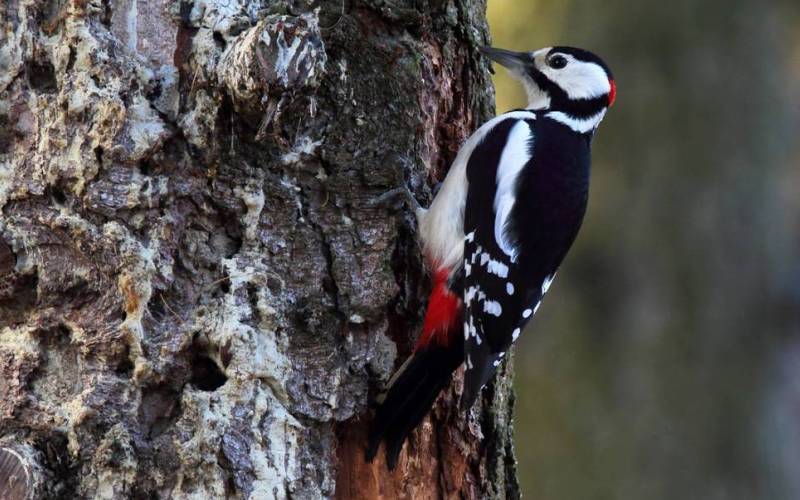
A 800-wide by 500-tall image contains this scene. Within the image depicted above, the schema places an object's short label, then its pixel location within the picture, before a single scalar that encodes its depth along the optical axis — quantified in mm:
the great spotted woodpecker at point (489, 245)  5254
